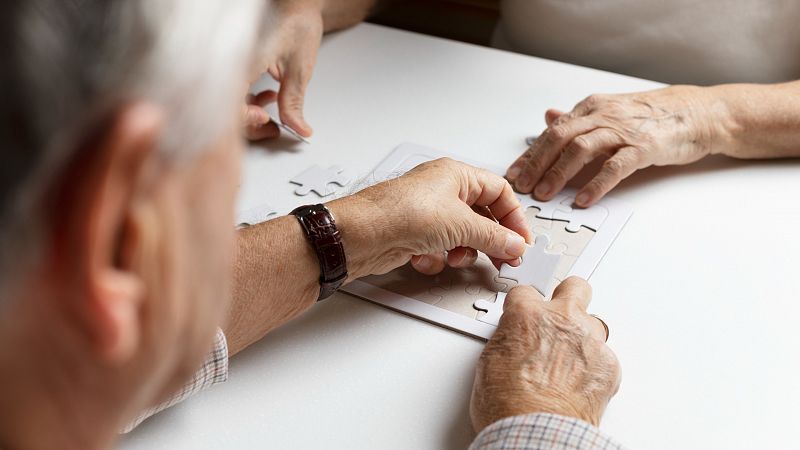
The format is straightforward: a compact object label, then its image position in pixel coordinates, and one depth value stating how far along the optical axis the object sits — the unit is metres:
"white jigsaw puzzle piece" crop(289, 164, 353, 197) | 1.53
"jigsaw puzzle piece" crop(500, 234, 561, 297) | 1.32
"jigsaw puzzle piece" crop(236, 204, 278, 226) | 1.45
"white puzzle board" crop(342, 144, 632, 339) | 1.28
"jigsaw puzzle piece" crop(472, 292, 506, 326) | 1.27
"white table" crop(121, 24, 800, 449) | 1.11
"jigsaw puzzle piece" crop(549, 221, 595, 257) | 1.39
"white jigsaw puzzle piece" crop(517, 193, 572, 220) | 1.47
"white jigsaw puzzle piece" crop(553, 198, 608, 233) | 1.44
